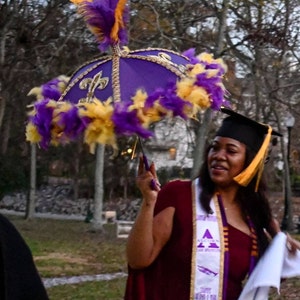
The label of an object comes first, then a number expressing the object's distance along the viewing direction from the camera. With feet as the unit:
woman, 11.82
